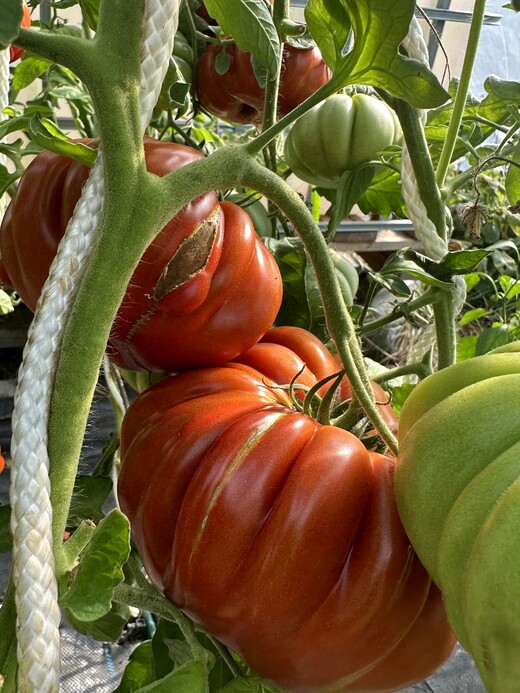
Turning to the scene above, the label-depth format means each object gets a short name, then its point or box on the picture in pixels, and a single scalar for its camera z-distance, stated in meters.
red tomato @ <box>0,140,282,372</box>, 0.42
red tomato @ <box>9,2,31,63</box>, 0.69
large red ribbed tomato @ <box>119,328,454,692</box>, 0.36
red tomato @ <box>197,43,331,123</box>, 0.82
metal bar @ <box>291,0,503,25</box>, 2.12
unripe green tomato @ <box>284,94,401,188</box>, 0.72
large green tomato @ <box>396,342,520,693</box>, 0.26
